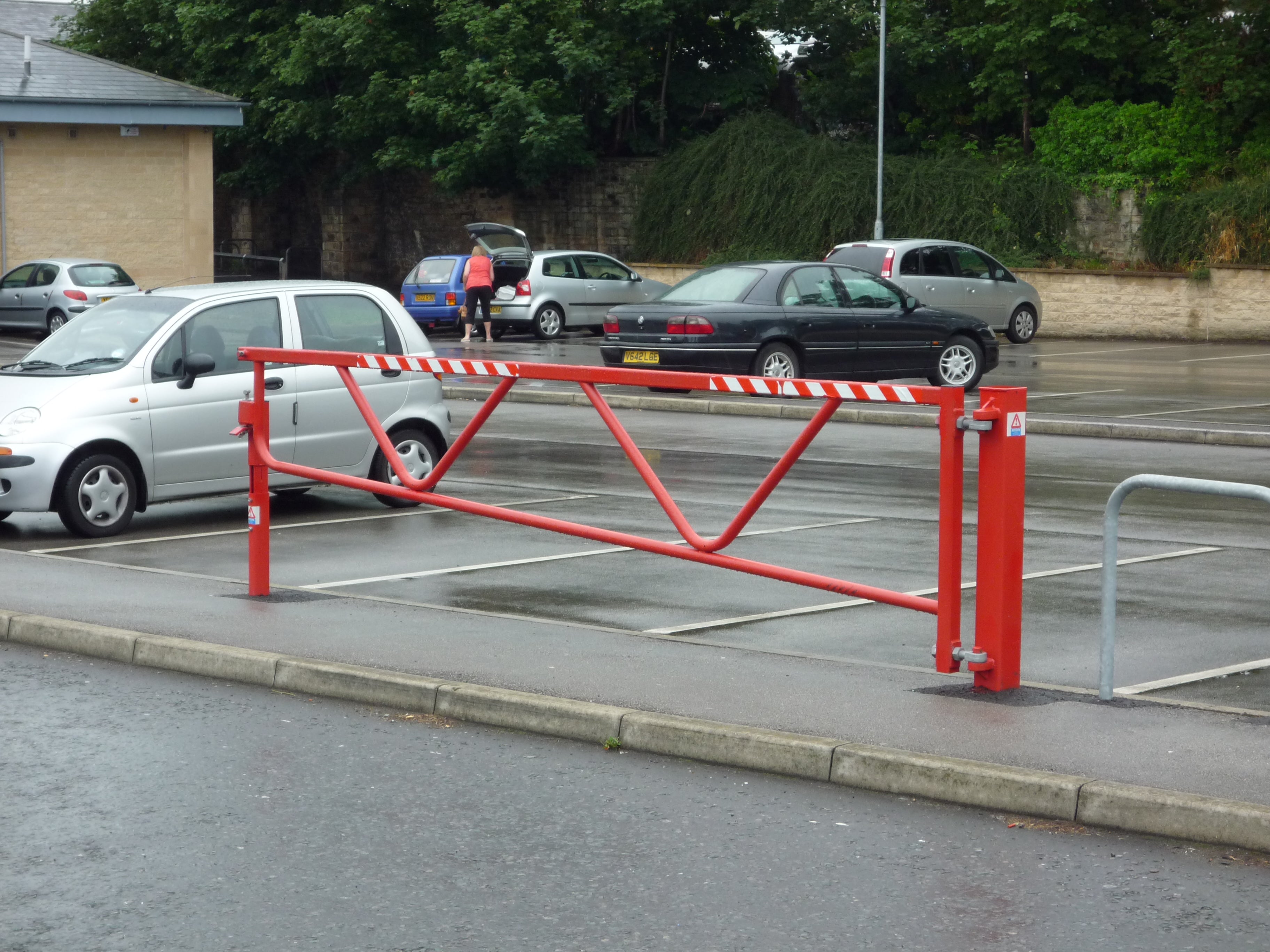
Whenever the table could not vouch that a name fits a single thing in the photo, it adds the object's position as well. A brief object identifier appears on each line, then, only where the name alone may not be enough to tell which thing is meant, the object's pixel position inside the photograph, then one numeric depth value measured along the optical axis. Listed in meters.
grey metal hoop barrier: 6.47
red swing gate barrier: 6.87
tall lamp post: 35.06
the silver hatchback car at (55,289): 32.78
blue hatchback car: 33.22
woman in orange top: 30.53
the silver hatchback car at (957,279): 28.31
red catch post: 9.15
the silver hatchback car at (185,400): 11.33
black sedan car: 20.27
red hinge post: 6.86
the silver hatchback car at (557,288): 33.06
